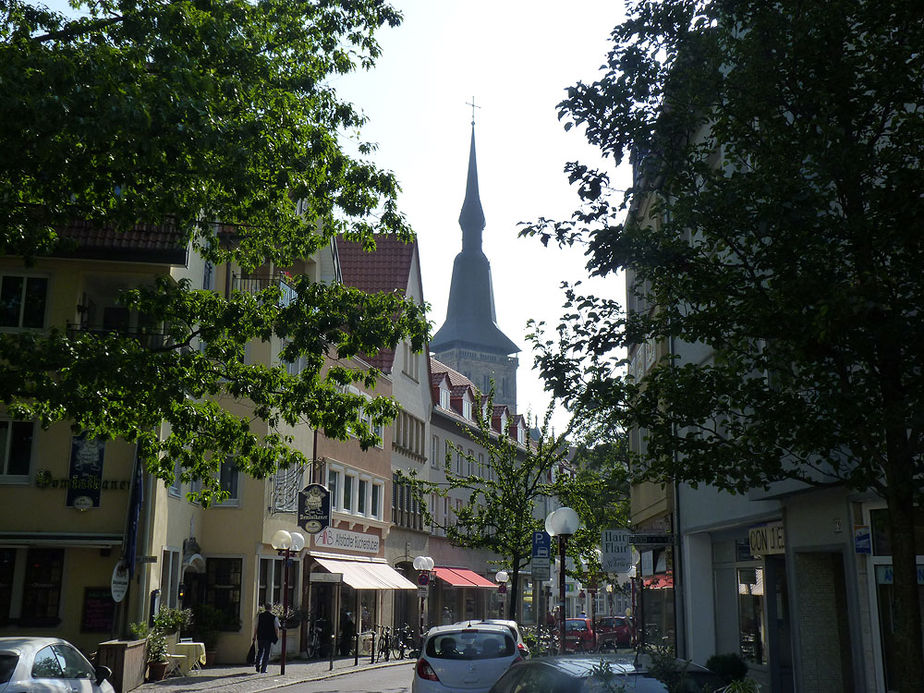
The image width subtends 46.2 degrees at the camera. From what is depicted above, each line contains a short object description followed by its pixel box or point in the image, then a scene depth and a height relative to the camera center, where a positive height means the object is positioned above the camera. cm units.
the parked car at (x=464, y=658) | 1507 -67
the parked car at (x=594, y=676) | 790 -49
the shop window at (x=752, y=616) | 1942 -7
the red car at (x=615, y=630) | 4606 -82
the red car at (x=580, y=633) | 4422 -93
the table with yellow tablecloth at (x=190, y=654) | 2608 -114
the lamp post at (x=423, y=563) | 4222 +173
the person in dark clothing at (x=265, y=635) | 2778 -72
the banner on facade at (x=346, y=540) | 3828 +248
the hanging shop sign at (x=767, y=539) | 1762 +121
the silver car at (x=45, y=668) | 1042 -64
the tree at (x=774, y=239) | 847 +314
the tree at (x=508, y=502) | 3469 +349
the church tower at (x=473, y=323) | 12619 +3292
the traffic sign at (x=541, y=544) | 2142 +127
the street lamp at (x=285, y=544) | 2741 +165
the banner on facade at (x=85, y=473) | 2500 +299
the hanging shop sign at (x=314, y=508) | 2991 +270
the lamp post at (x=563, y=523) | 1993 +158
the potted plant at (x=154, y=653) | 2420 -104
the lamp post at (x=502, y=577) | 5632 +164
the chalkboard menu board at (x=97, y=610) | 2462 -11
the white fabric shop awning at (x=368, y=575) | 3741 +123
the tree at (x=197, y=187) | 1176 +510
